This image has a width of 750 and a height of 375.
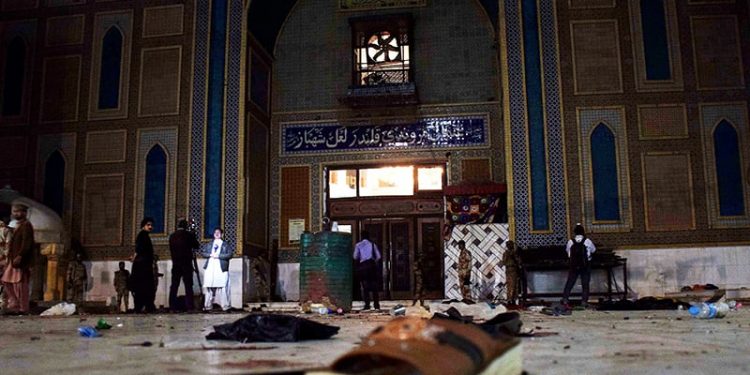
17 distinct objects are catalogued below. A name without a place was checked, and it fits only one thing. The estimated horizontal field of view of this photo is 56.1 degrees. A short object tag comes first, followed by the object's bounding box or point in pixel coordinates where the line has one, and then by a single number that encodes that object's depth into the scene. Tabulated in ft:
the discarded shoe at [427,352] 4.59
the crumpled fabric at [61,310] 27.53
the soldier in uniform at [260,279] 42.54
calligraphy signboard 46.01
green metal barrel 30.07
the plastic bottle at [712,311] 20.26
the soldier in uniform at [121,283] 39.38
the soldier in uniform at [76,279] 40.55
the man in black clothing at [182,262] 33.01
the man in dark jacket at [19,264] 29.71
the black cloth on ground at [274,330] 11.78
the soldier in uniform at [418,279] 40.06
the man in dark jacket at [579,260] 33.42
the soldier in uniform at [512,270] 37.91
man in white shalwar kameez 36.45
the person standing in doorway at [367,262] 35.29
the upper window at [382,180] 46.65
